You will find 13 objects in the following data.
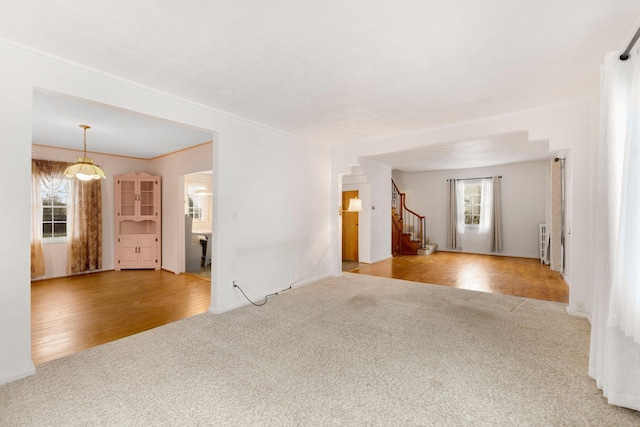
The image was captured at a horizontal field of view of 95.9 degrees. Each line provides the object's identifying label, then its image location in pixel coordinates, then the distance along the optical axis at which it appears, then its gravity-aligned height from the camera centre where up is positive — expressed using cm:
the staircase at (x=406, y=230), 855 -58
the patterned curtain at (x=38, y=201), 536 +21
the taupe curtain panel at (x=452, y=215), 899 -10
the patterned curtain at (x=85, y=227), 587 -31
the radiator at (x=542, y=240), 715 -72
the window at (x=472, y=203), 880 +28
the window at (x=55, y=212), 568 +0
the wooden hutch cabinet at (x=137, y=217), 640 -11
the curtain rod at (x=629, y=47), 174 +105
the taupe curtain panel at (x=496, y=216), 830 -12
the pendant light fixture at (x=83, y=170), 461 +68
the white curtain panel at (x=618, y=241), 178 -19
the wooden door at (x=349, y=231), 742 -50
